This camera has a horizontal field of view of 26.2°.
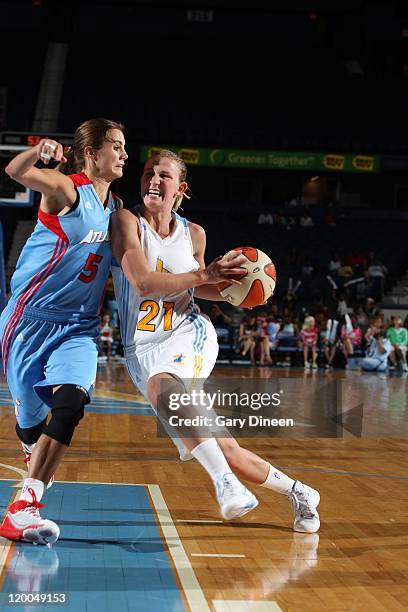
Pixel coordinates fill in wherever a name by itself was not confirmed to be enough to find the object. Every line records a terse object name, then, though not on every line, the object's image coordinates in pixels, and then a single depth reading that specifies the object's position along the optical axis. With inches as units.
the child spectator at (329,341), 832.3
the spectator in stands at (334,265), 1050.1
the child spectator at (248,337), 825.5
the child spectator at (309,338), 808.3
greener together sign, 1181.1
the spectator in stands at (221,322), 863.7
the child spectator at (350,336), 828.0
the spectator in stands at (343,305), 906.1
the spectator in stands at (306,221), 1138.7
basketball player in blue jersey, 159.3
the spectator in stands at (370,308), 905.5
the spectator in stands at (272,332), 824.9
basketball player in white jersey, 158.2
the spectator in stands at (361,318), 875.2
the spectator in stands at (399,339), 824.9
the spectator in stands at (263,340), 810.1
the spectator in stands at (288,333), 848.9
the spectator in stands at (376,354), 800.3
